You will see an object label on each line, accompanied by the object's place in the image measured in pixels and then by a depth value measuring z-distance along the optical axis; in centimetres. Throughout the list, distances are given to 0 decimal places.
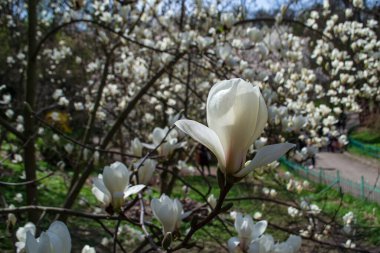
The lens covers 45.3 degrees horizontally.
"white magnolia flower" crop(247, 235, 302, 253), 125
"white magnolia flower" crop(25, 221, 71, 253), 87
